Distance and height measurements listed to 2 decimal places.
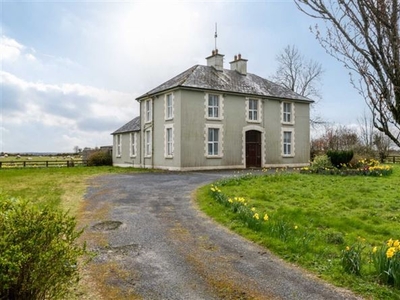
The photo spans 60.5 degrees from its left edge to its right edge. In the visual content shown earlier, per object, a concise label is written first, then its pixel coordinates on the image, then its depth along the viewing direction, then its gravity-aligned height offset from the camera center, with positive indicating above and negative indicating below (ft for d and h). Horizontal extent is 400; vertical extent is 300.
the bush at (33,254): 10.48 -3.12
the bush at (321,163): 66.90 -1.64
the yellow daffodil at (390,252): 15.23 -4.37
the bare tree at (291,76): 145.38 +33.74
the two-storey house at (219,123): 77.71 +7.97
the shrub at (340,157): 70.08 -0.48
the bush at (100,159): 111.04 -1.17
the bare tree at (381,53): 14.15 +4.32
